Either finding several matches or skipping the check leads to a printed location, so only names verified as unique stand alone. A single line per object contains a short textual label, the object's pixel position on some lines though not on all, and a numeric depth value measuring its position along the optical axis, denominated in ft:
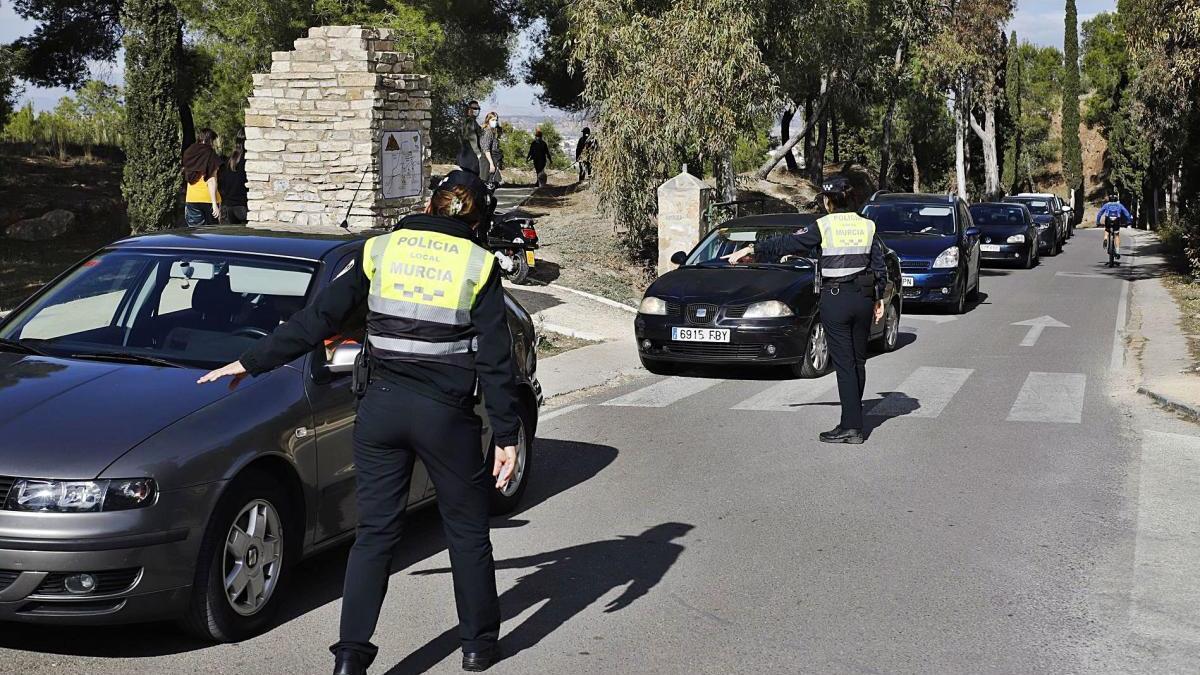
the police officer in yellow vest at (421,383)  16.11
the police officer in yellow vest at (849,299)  33.37
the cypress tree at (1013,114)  235.61
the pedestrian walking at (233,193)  56.65
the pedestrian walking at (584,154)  86.75
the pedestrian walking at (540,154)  118.21
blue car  68.28
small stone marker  69.72
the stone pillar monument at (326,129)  54.60
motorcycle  63.31
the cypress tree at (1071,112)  266.77
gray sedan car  16.34
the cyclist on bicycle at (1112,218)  107.45
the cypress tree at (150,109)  72.84
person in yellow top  54.65
